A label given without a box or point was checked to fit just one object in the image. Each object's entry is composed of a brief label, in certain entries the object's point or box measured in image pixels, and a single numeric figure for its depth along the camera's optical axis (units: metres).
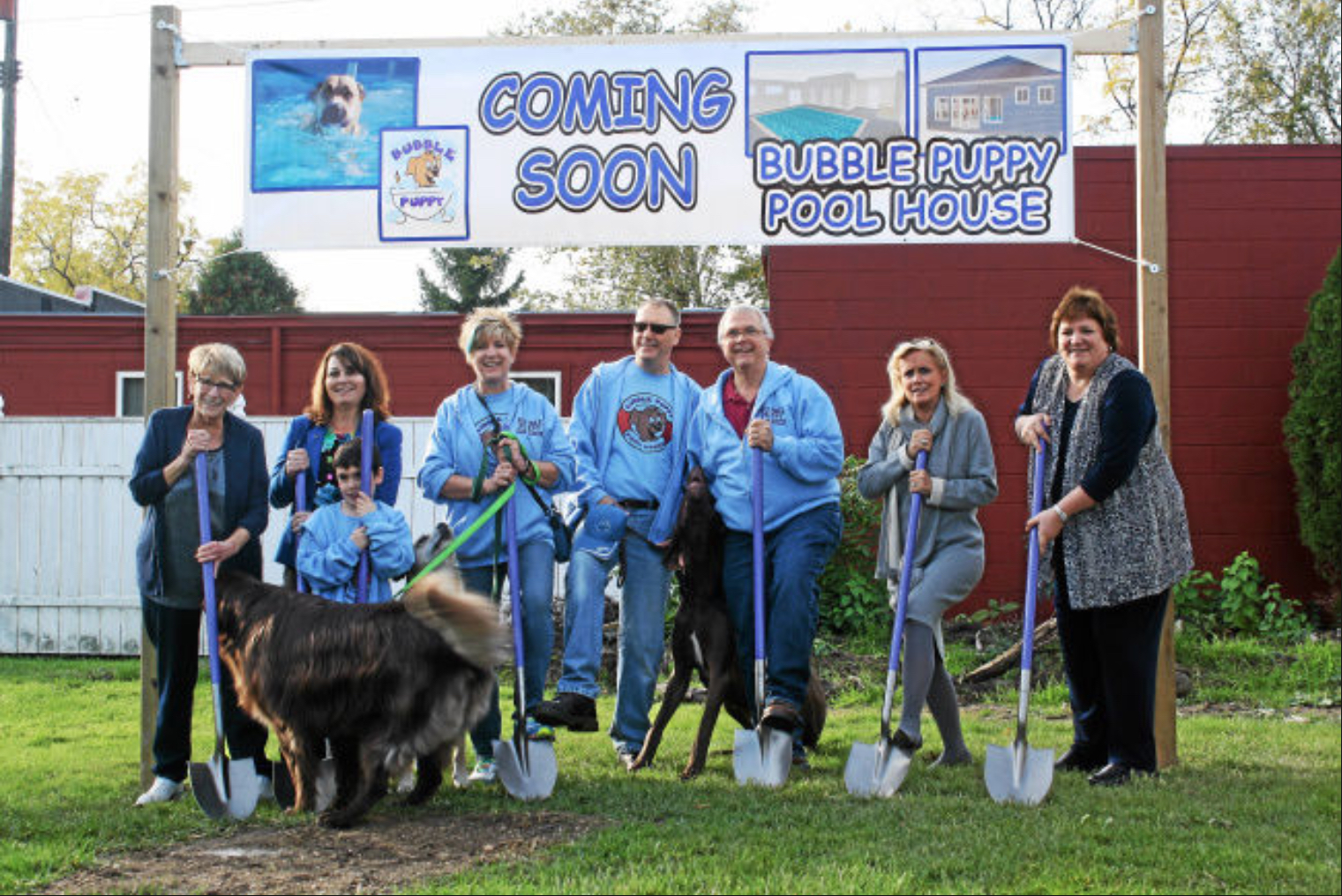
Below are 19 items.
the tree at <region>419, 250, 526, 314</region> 36.59
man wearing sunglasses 5.88
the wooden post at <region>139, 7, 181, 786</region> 5.93
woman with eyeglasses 5.34
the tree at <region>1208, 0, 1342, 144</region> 24.47
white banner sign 6.04
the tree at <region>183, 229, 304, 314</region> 37.75
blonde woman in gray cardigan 5.54
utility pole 27.69
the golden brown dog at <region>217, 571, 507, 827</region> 4.75
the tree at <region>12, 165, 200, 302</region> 40.53
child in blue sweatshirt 5.23
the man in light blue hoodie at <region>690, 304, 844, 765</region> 5.63
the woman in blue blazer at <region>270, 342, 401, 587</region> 5.41
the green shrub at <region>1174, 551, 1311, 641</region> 9.56
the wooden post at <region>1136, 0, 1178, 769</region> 5.86
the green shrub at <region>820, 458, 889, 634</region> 9.78
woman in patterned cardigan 5.31
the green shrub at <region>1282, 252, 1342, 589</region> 9.48
